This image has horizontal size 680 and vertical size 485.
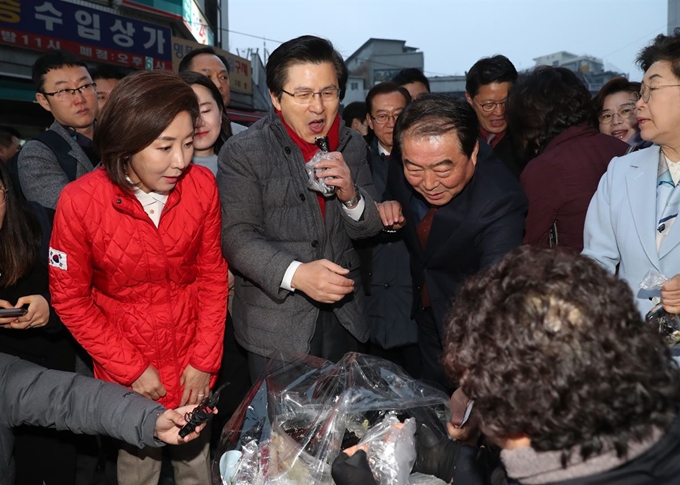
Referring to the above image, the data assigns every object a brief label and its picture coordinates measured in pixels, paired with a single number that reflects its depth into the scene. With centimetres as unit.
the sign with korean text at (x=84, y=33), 995
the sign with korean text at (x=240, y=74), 1682
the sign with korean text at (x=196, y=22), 1578
